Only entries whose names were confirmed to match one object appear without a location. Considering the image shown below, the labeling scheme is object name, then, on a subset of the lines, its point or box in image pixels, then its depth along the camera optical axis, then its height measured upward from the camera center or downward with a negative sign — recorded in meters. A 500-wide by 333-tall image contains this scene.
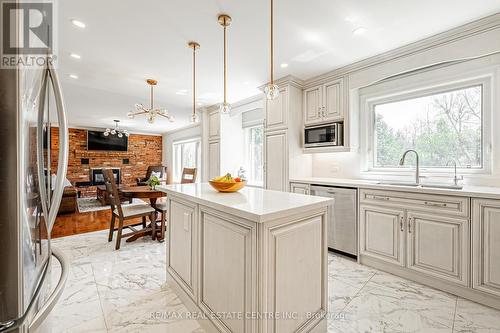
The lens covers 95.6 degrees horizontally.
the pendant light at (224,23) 2.02 +1.31
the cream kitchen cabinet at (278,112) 3.45 +0.85
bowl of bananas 1.77 -0.14
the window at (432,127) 2.37 +0.46
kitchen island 1.17 -0.56
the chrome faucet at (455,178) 2.30 -0.12
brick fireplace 7.59 +0.28
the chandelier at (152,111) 3.58 +0.87
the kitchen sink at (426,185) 2.19 -0.20
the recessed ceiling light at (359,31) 2.19 +1.33
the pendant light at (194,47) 2.49 +1.34
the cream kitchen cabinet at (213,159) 4.77 +0.15
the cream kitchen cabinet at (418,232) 1.93 -0.64
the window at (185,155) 7.61 +0.40
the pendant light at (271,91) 1.77 +0.59
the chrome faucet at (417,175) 2.49 -0.10
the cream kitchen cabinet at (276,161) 3.41 +0.08
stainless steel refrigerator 0.59 -0.10
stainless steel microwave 3.08 +0.44
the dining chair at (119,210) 3.03 -0.62
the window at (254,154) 4.78 +0.25
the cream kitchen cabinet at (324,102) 3.10 +0.92
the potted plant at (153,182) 3.78 -0.27
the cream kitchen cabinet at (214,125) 4.81 +0.88
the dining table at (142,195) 3.30 -0.43
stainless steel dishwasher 2.63 -0.65
